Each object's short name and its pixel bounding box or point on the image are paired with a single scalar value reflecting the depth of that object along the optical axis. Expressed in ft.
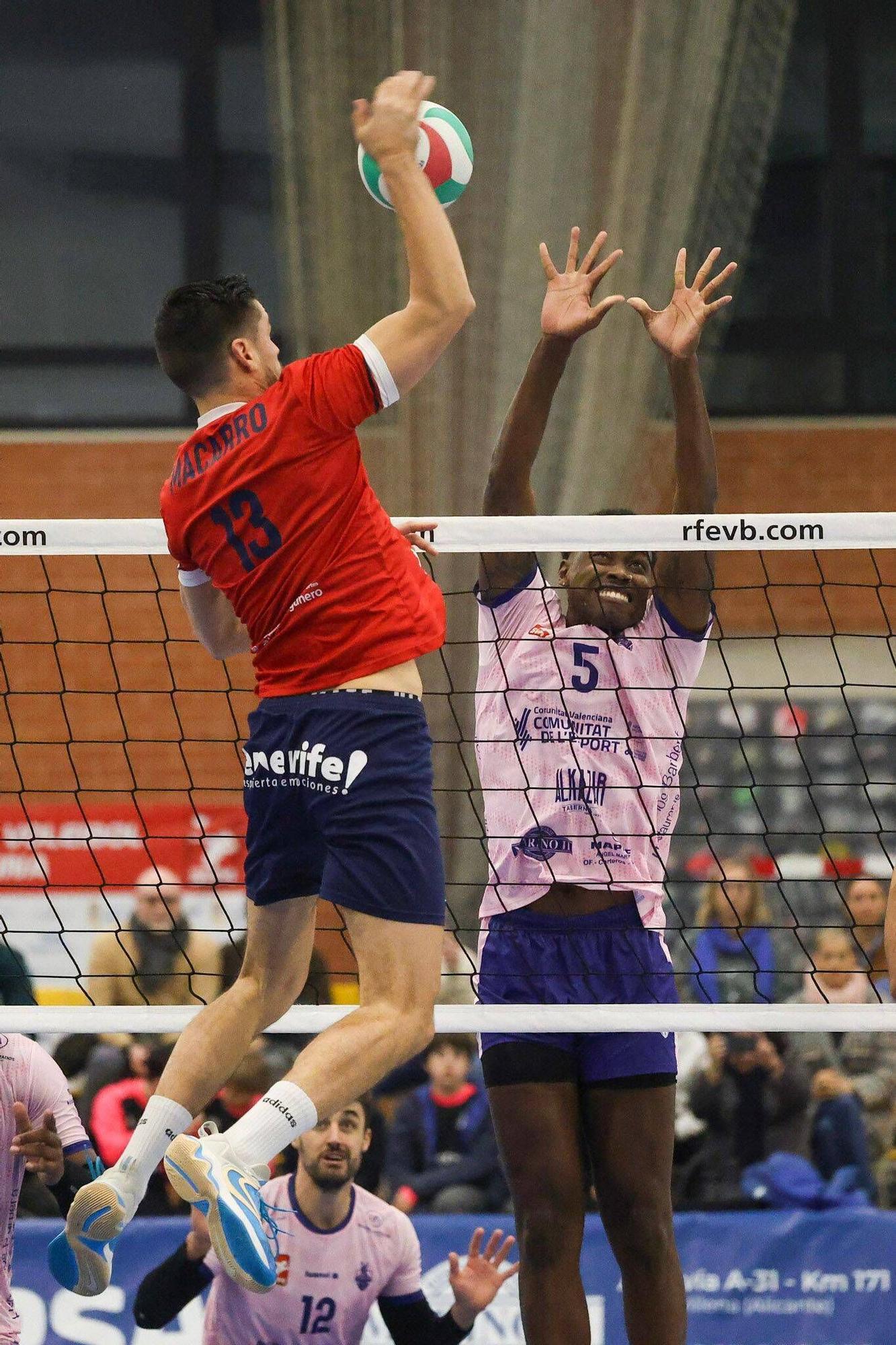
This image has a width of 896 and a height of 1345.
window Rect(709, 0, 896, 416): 77.41
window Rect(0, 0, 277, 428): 77.05
